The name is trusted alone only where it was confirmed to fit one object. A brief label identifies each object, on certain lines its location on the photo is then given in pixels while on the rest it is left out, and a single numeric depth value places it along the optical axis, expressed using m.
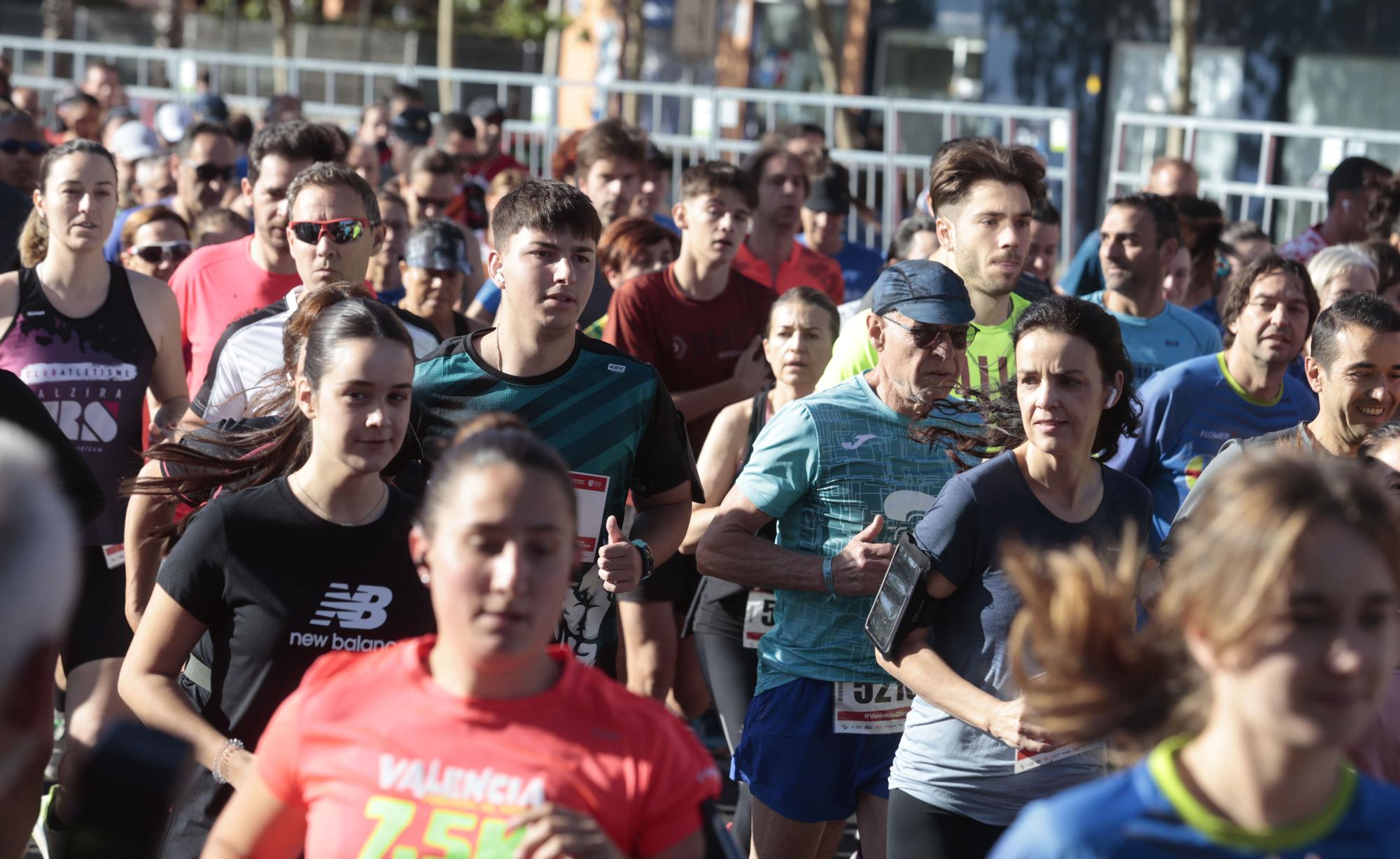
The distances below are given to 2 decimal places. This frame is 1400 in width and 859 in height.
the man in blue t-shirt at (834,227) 17.58
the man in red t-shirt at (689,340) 12.73
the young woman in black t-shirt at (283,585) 6.77
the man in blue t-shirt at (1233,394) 10.88
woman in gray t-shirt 7.30
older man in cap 8.76
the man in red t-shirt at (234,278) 11.67
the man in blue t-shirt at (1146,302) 13.34
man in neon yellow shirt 10.42
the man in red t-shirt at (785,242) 16.02
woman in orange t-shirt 4.95
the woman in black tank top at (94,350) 10.97
